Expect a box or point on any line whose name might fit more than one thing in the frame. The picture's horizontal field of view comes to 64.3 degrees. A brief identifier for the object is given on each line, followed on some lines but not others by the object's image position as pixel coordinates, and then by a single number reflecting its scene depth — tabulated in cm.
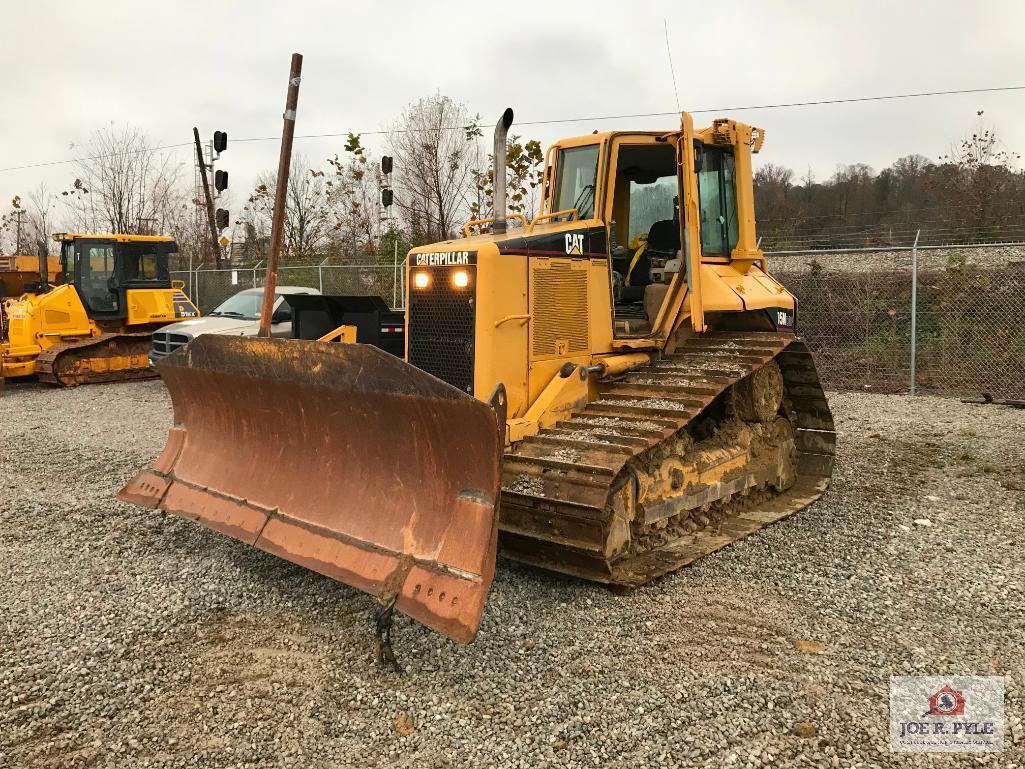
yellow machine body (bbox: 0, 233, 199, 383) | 1399
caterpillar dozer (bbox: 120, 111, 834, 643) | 407
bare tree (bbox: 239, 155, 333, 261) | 2611
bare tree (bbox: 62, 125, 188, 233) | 2920
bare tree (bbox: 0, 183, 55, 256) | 3475
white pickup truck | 1258
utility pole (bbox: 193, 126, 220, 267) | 2414
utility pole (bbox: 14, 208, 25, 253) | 3401
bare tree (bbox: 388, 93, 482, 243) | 2161
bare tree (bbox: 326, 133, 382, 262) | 2475
